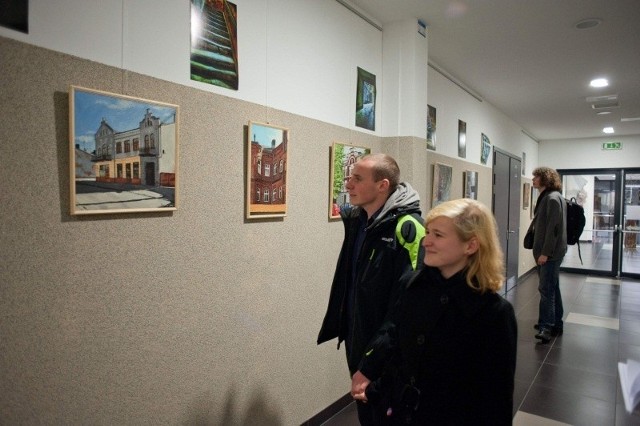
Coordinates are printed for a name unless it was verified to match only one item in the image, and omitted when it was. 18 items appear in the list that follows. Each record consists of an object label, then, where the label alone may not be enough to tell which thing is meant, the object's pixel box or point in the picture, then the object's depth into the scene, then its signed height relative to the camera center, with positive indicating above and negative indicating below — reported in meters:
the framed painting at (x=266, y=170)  2.19 +0.15
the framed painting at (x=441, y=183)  4.34 +0.18
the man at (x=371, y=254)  1.75 -0.24
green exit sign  9.13 +1.20
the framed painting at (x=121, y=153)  1.50 +0.16
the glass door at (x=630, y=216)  8.98 -0.32
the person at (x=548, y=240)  4.38 -0.41
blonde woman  1.29 -0.41
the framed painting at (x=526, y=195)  8.32 +0.10
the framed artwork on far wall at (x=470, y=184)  5.26 +0.20
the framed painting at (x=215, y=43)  1.91 +0.72
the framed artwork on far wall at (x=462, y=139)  5.12 +0.74
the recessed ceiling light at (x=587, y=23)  3.38 +1.43
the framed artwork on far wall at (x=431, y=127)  4.22 +0.72
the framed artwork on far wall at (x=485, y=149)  5.96 +0.72
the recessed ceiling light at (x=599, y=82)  5.06 +1.43
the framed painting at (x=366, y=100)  3.12 +0.74
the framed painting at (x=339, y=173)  2.82 +0.17
